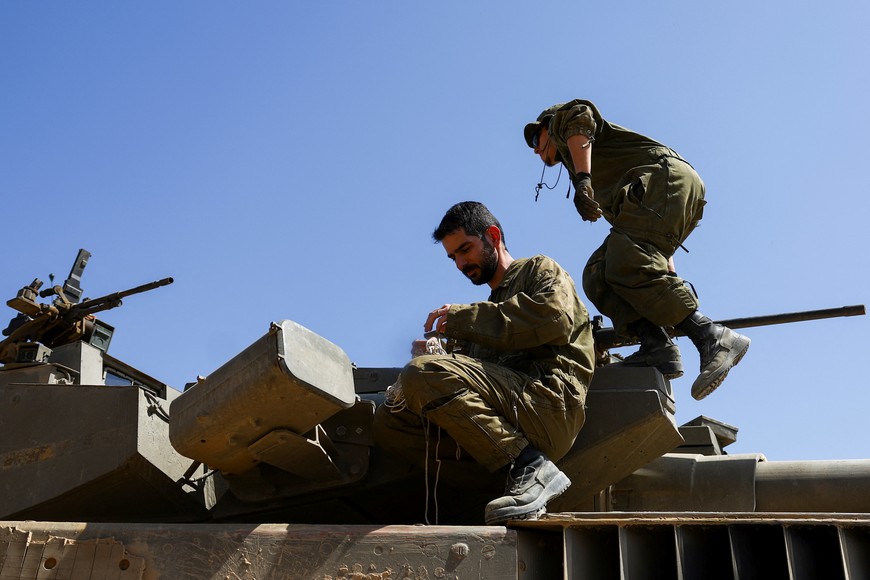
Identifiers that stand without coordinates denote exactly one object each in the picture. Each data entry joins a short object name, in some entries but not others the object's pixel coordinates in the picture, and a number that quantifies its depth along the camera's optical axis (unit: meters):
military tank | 3.86
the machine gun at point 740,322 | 5.91
